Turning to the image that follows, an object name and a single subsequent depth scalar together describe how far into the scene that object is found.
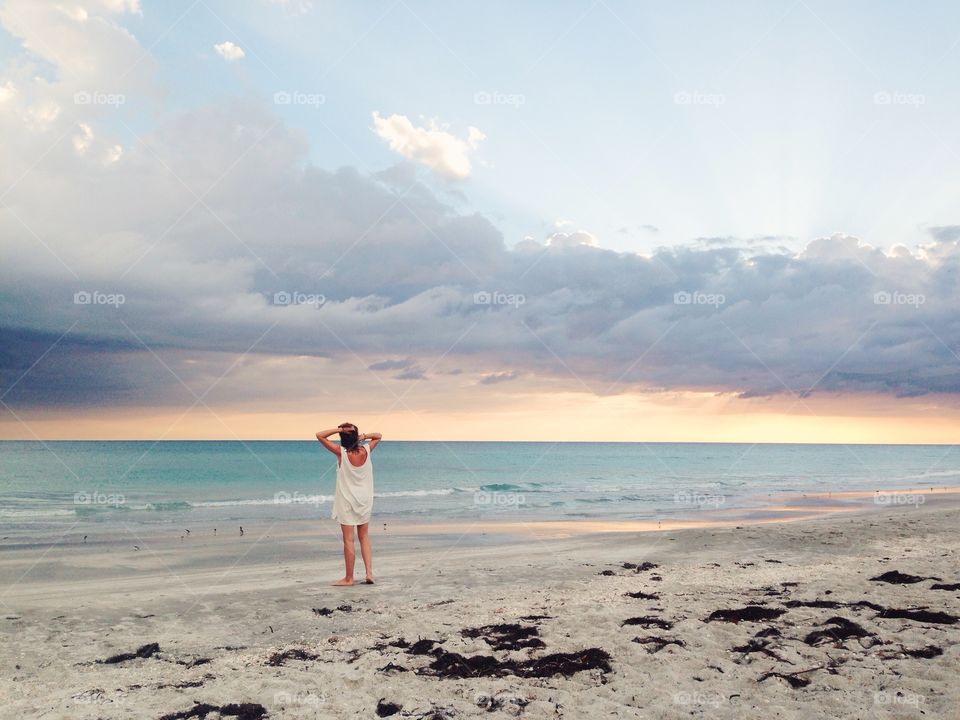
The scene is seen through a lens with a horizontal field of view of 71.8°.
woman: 9.72
